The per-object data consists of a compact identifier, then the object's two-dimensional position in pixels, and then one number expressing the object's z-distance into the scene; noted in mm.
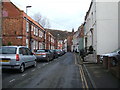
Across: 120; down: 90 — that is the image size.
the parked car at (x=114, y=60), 7676
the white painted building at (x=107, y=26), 12668
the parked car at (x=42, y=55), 13288
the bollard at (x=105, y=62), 8924
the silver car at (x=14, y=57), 7055
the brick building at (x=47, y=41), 31405
